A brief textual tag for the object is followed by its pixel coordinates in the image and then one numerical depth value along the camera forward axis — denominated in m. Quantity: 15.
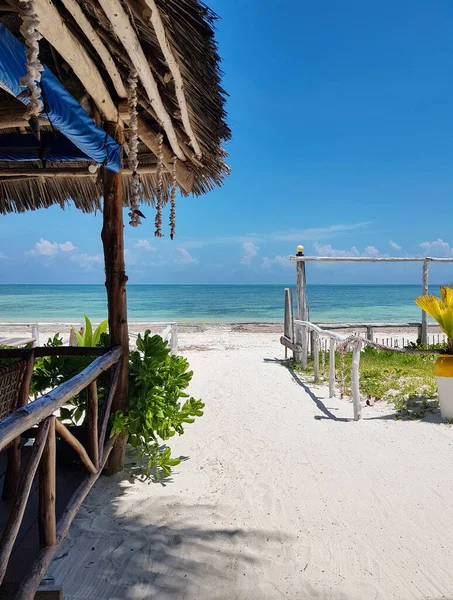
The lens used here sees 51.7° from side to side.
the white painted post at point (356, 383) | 5.00
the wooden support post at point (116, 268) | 3.33
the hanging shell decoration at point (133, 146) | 2.61
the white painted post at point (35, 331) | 7.70
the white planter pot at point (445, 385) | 4.78
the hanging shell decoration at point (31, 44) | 1.48
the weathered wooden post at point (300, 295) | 8.38
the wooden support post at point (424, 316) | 9.43
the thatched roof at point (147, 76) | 2.15
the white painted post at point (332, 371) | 6.06
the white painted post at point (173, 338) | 7.88
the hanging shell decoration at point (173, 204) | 3.83
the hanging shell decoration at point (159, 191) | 3.24
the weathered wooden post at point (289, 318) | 8.79
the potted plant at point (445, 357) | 4.79
